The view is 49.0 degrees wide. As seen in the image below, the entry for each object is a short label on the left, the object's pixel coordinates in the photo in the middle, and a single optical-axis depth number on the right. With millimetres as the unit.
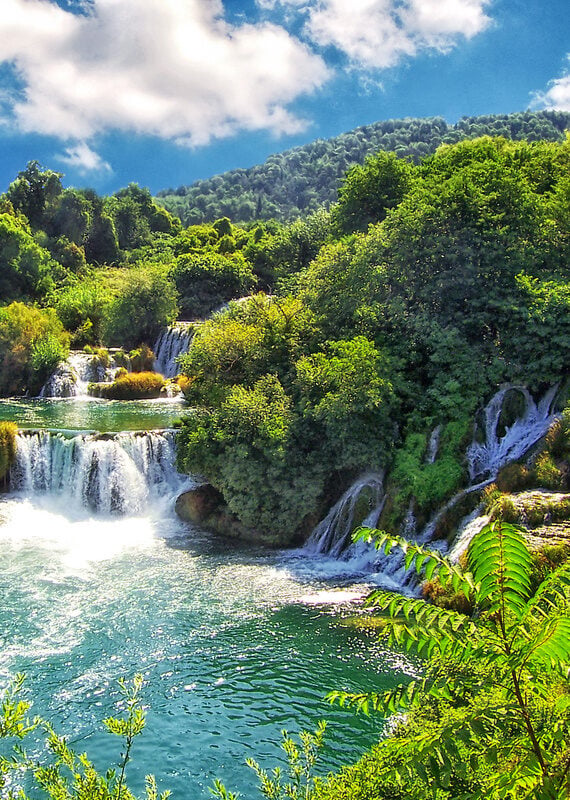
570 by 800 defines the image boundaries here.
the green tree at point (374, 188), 27828
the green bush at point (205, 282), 46625
